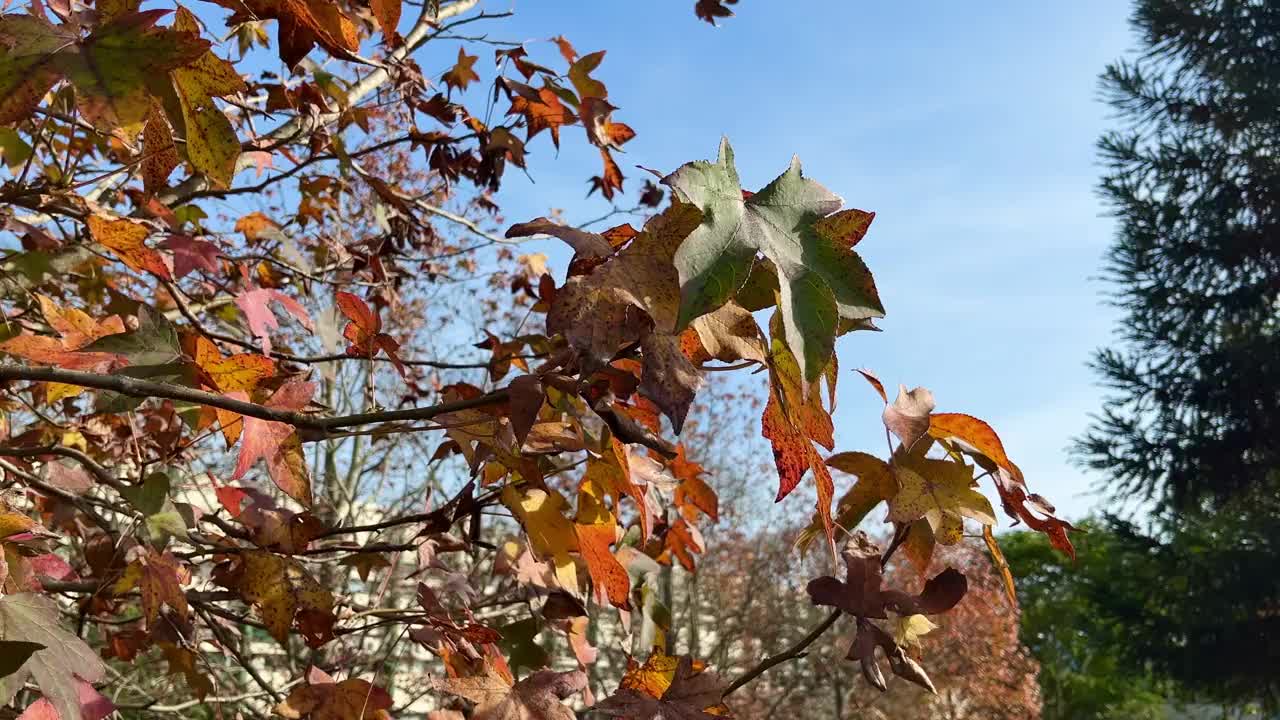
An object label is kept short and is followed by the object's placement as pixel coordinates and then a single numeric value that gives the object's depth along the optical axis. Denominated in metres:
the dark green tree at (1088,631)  13.20
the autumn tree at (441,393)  0.52
